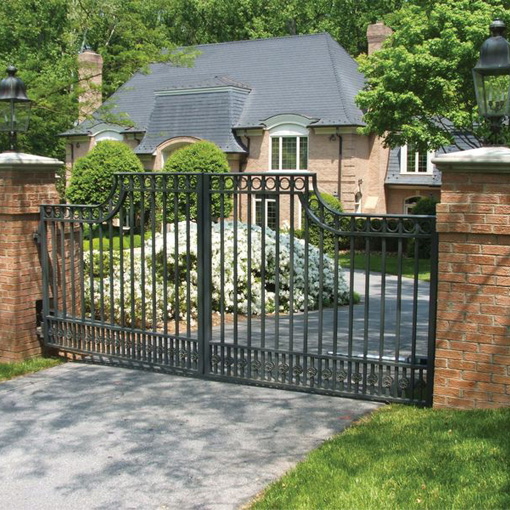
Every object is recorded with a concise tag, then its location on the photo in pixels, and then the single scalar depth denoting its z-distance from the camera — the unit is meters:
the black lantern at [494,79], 5.29
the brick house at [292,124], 27.38
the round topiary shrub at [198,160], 25.67
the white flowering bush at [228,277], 10.34
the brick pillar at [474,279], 5.32
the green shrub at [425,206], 23.03
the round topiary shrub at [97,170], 27.48
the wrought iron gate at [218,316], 6.03
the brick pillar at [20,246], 7.47
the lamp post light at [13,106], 7.54
